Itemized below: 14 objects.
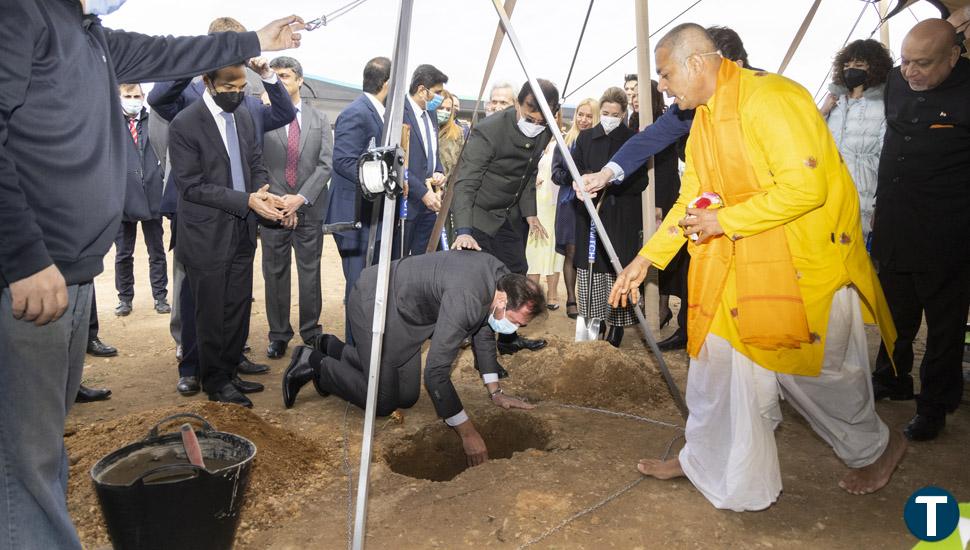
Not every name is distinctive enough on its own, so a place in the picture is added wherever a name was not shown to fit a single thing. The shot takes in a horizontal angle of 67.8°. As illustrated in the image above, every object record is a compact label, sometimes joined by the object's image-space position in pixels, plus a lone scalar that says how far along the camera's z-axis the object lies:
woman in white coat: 4.45
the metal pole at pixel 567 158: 3.35
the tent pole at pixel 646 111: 4.18
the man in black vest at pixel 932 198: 3.57
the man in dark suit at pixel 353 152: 4.67
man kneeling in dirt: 3.34
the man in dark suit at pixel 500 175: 4.68
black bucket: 2.22
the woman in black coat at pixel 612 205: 5.30
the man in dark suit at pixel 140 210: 5.66
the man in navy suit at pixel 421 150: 4.96
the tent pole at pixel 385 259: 2.40
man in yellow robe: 2.61
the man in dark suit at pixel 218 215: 4.01
